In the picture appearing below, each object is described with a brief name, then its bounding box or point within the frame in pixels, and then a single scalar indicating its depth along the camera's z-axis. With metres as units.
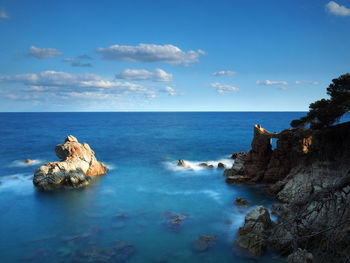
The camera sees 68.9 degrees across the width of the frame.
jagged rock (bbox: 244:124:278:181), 28.22
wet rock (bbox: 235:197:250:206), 22.89
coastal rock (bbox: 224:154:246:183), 29.47
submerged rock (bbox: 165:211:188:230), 19.46
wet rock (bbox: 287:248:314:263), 11.21
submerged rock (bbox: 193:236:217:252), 16.25
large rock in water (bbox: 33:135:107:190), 28.75
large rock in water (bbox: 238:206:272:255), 15.04
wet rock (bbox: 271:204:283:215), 20.46
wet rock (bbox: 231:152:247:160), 42.91
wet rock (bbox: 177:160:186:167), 38.86
